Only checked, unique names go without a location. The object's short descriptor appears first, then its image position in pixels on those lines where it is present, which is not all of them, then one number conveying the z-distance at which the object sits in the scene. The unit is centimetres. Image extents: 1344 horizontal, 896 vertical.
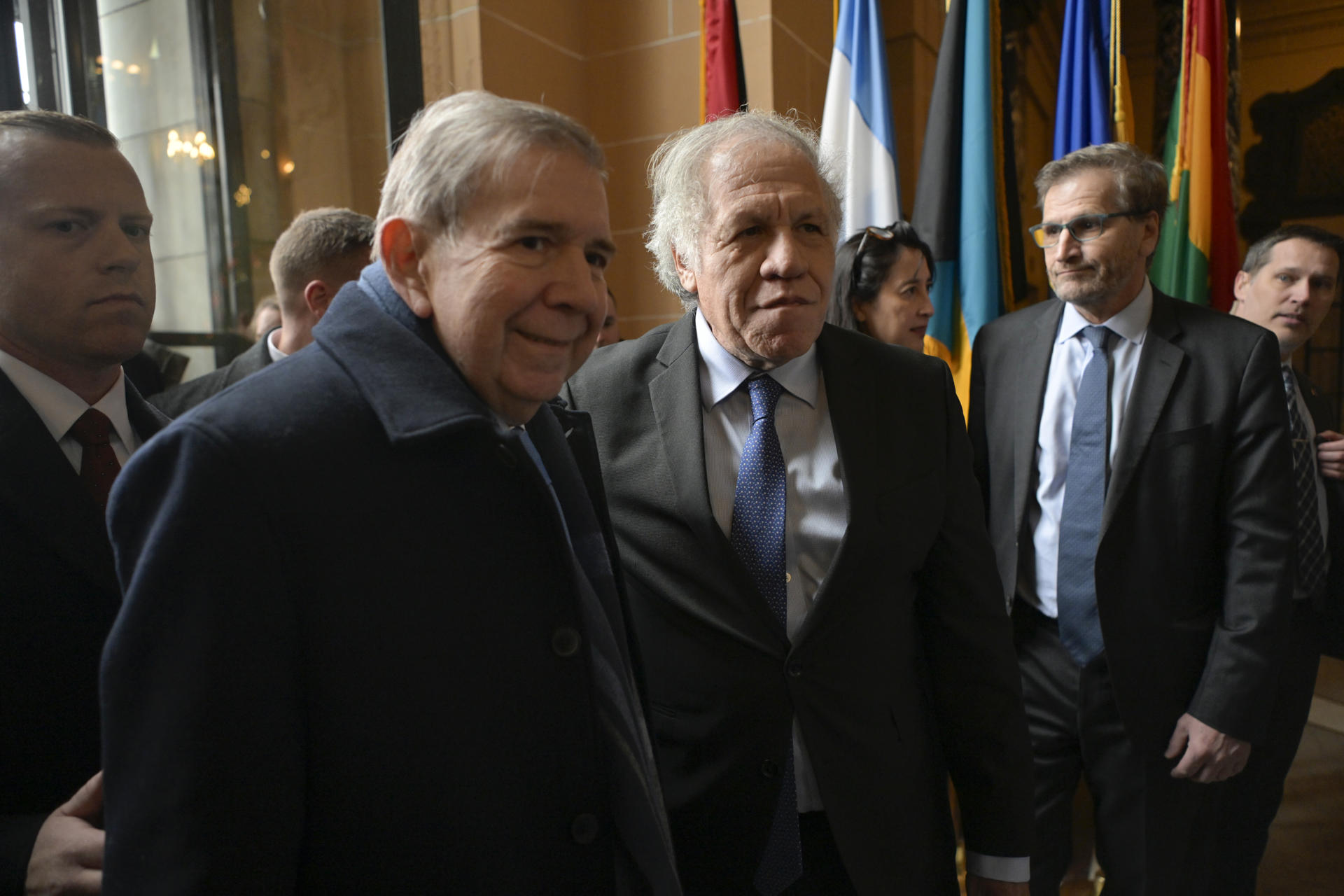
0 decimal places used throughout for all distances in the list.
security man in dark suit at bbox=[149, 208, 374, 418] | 204
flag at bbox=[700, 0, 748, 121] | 304
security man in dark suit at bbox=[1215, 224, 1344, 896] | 242
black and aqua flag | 322
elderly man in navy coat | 71
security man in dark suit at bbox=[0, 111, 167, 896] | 93
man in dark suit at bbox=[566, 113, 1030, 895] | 125
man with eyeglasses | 196
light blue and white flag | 329
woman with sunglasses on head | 254
